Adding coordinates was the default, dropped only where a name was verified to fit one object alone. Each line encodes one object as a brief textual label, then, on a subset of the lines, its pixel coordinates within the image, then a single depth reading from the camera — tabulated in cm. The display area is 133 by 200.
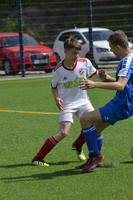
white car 3672
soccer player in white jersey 1143
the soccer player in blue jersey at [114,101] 984
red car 3506
